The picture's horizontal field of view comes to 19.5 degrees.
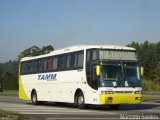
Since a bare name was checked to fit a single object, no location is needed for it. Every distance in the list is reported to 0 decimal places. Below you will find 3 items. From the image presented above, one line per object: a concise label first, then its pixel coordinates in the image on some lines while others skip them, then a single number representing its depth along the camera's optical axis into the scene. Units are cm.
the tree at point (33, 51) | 11437
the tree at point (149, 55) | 10849
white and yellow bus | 2444
